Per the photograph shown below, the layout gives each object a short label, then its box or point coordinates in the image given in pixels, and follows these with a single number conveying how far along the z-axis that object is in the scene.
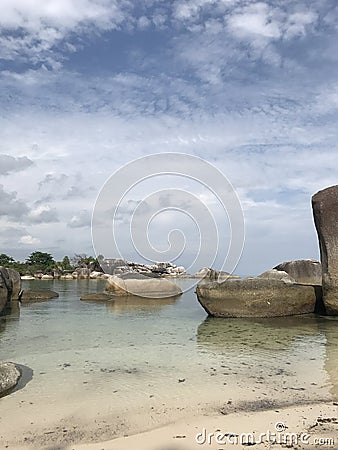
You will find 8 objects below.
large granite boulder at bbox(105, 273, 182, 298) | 20.00
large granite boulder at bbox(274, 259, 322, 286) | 23.41
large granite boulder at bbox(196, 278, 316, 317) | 11.60
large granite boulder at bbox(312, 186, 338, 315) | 11.24
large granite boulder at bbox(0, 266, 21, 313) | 15.96
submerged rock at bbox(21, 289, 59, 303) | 18.37
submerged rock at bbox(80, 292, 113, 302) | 18.45
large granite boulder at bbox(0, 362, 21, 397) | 5.41
